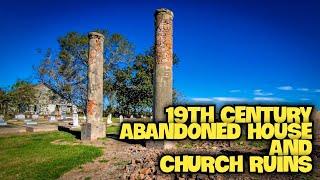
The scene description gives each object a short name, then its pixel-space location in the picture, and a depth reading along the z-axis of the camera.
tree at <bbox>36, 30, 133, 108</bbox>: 42.38
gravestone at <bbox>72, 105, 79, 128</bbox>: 22.82
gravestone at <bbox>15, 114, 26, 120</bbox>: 41.08
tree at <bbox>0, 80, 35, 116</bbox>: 53.03
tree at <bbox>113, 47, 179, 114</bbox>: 45.66
